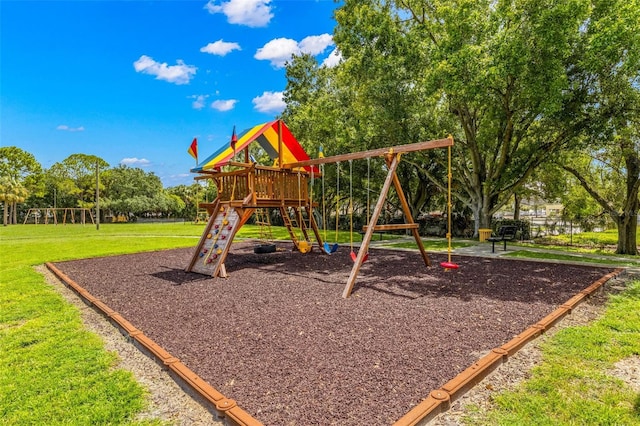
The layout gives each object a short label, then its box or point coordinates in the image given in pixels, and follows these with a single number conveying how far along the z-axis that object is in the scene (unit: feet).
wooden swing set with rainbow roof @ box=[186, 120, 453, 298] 26.18
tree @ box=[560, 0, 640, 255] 29.01
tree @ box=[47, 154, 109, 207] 172.35
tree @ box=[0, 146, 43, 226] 142.22
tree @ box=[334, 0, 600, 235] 31.94
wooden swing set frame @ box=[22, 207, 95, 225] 153.63
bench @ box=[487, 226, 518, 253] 38.53
